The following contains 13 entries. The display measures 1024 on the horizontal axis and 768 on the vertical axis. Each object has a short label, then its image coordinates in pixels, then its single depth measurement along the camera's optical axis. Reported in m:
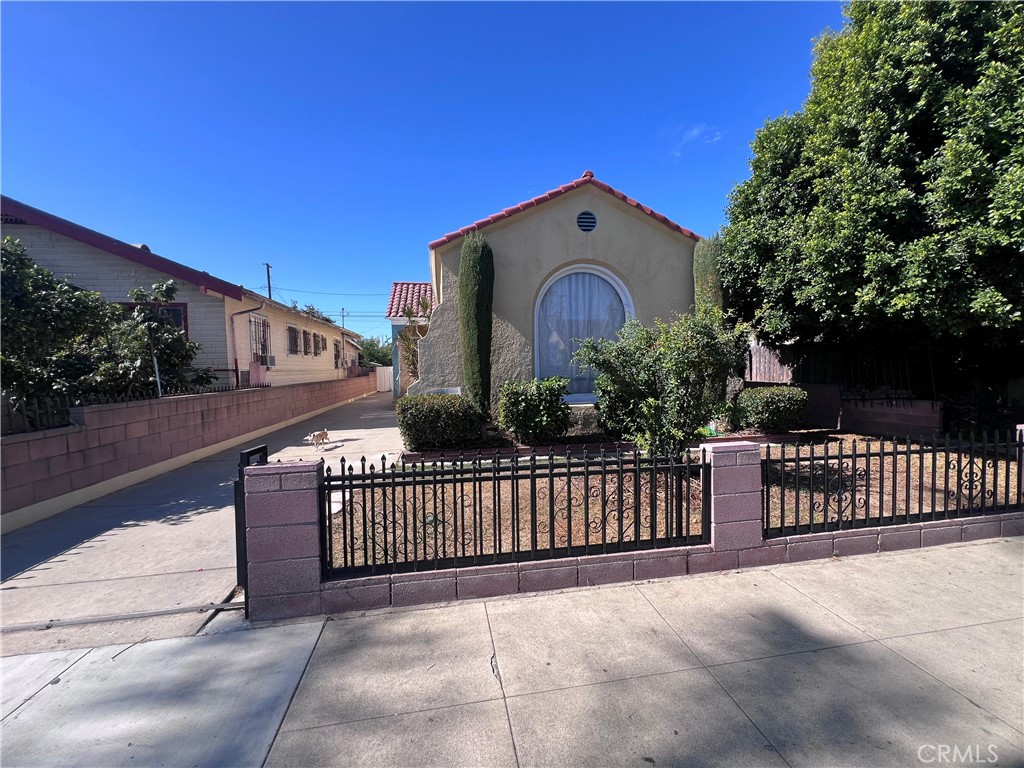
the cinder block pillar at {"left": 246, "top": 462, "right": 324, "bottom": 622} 3.06
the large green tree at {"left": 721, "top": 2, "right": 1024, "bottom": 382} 5.75
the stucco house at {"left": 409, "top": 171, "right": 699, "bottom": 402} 8.33
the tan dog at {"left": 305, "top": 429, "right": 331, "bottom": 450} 9.27
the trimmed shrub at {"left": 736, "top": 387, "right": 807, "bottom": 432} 8.46
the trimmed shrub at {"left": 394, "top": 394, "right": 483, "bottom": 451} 7.18
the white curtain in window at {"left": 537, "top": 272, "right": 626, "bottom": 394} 8.69
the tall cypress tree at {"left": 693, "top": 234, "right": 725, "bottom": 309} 8.52
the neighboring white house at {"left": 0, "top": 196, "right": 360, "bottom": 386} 9.95
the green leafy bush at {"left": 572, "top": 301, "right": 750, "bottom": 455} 4.79
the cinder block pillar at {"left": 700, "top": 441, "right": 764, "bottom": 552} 3.65
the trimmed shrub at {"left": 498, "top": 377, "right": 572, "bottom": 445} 7.22
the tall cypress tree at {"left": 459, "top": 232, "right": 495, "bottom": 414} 7.84
